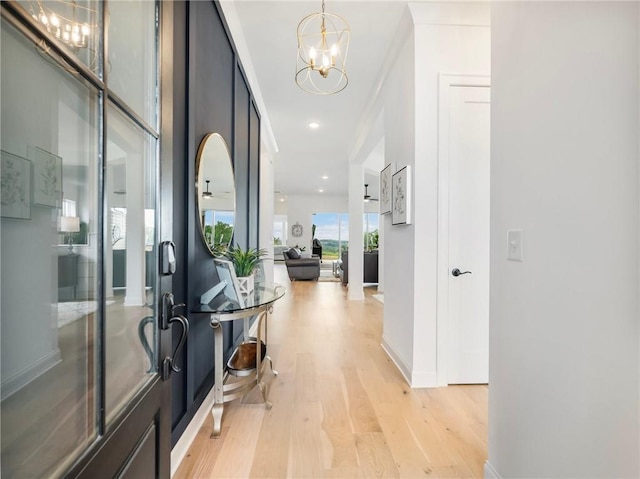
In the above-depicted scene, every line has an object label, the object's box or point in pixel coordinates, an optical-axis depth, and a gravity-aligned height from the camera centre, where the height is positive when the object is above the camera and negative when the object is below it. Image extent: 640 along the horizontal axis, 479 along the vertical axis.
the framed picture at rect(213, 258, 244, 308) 1.85 -0.27
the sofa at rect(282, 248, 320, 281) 8.12 -0.83
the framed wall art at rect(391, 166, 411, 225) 2.40 +0.37
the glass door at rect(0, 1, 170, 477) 0.54 +0.00
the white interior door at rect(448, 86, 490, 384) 2.36 +0.16
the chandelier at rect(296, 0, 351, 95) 1.97 +1.86
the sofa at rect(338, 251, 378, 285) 7.42 -0.71
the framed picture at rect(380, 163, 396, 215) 2.99 +0.54
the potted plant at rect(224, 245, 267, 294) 2.04 -0.20
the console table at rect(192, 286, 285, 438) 1.72 -0.82
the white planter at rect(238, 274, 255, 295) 2.01 -0.31
